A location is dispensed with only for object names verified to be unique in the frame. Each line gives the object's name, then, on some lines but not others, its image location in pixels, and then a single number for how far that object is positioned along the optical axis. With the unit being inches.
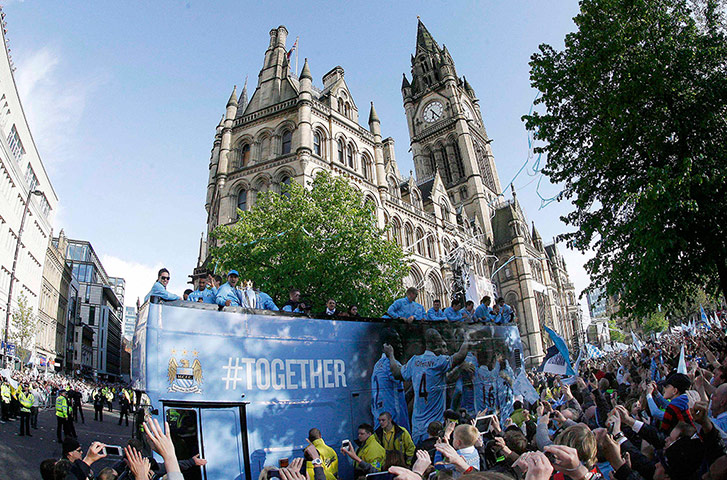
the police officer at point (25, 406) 515.5
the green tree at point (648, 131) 455.5
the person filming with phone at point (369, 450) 238.0
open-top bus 253.1
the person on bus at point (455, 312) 407.8
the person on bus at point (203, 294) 316.7
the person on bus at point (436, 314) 406.9
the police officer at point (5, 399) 593.3
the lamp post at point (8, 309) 960.9
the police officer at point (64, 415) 526.3
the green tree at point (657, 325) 3262.8
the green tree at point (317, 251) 744.3
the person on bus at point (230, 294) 294.4
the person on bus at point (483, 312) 444.6
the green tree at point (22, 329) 1111.0
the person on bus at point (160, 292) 265.2
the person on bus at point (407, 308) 391.5
